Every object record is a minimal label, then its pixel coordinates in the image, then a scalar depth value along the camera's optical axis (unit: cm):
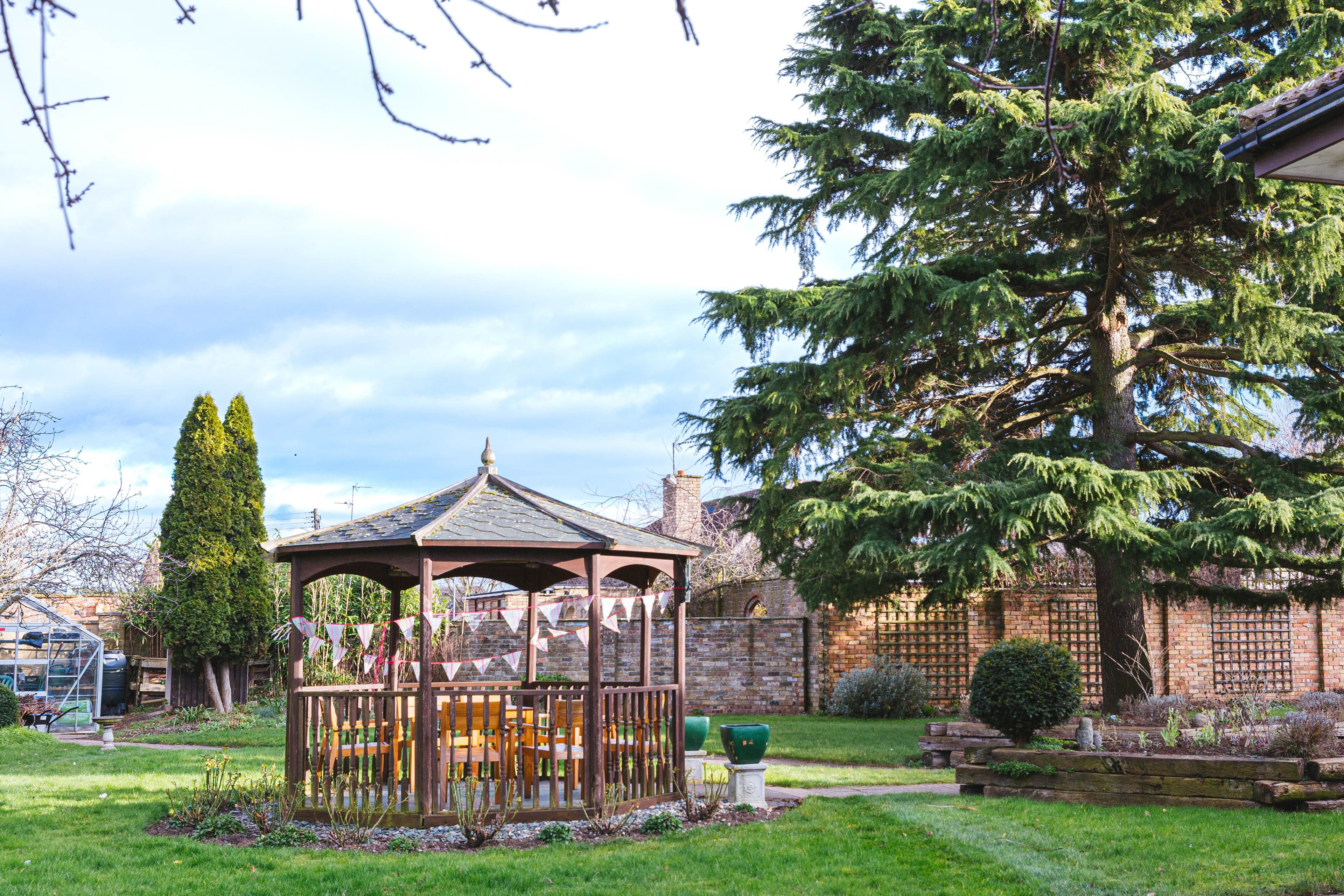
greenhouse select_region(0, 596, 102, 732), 1853
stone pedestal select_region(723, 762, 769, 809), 827
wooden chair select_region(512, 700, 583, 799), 786
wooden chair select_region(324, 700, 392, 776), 771
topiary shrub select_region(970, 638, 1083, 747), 970
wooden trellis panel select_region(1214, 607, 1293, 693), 1834
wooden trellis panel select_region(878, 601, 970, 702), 1777
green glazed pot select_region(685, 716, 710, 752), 991
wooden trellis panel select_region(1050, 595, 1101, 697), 1786
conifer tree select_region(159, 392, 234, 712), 1872
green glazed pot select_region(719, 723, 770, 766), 841
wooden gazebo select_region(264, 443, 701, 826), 759
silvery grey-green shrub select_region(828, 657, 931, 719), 1694
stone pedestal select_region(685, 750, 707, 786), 938
